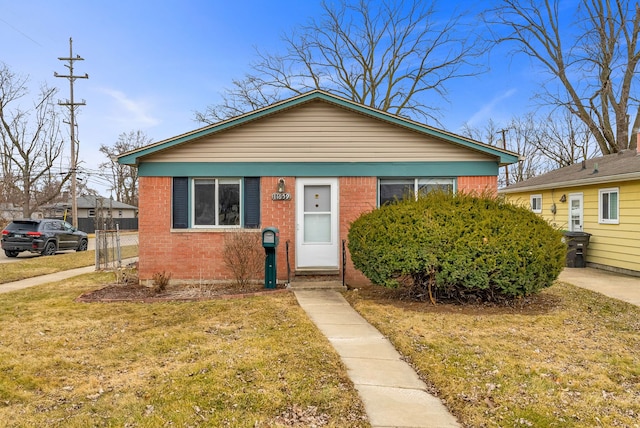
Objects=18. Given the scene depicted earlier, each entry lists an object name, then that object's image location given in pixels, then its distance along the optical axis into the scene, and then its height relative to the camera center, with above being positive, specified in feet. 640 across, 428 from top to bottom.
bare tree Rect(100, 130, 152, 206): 148.25 +17.27
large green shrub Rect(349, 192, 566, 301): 22.16 -1.78
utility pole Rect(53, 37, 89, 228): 88.79 +23.63
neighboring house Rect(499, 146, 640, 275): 36.86 +1.18
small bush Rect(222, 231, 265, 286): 29.01 -2.76
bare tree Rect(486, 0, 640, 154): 71.36 +29.74
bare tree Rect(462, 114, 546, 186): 121.08 +23.28
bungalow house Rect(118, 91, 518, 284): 30.60 +2.91
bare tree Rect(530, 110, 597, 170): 105.70 +20.11
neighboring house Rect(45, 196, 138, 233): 142.72 +1.91
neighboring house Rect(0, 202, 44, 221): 126.89 +1.11
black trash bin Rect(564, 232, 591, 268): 42.98 -3.30
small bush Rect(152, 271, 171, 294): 28.53 -4.64
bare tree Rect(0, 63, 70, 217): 94.68 +20.11
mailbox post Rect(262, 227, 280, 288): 28.40 -3.49
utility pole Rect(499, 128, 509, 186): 115.44 +21.73
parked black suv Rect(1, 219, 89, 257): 56.80 -2.90
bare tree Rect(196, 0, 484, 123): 85.40 +32.43
